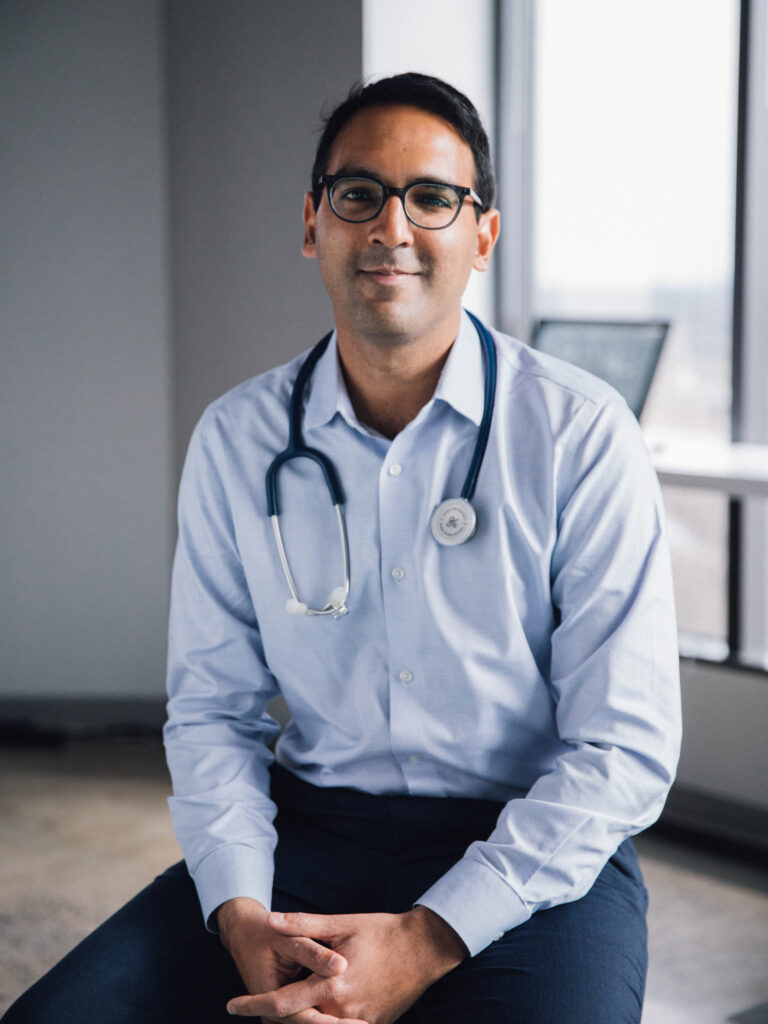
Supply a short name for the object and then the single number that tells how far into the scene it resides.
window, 2.50
